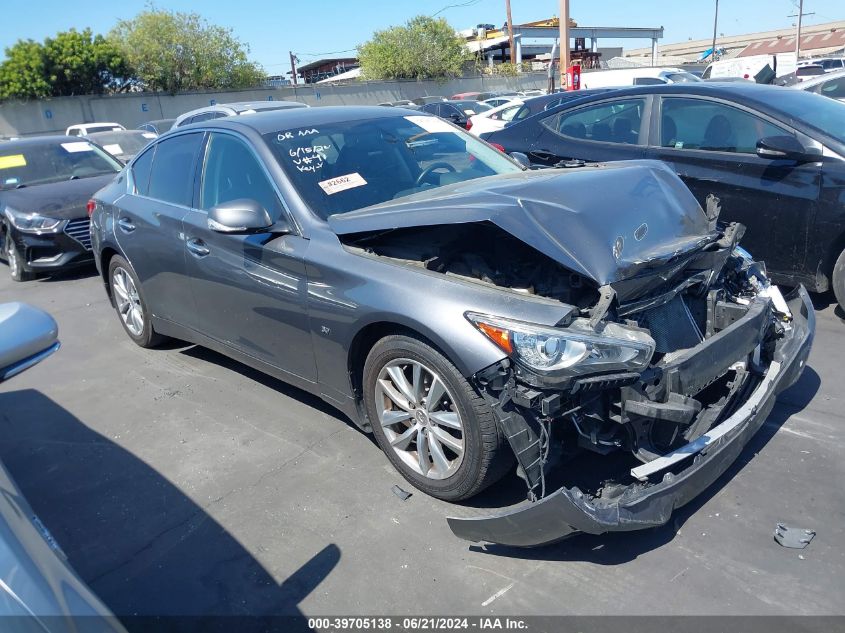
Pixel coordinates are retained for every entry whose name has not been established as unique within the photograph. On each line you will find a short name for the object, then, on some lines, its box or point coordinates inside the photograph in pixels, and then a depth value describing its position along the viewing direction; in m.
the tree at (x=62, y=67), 34.41
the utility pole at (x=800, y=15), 49.76
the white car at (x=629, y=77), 22.23
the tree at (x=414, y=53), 49.66
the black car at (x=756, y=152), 4.92
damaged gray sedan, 2.69
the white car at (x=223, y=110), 11.95
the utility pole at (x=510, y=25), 49.09
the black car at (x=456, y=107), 17.30
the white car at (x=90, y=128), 24.39
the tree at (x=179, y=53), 39.59
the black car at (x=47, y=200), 7.94
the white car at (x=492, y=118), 14.24
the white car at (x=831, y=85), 13.42
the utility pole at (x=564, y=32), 24.36
